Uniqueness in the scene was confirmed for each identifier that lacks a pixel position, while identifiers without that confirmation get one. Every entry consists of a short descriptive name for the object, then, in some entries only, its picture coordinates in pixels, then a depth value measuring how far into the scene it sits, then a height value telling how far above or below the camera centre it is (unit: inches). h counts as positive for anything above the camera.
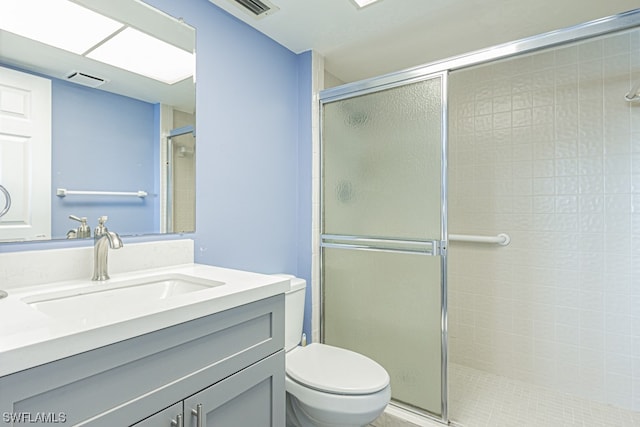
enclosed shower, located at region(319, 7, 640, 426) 69.0 -3.8
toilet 52.6 -27.6
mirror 42.6 +11.9
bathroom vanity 24.0 -12.3
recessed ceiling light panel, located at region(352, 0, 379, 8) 65.5 +42.1
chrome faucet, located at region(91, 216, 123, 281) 44.5 -4.3
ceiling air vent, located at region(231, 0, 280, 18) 64.0 +41.1
